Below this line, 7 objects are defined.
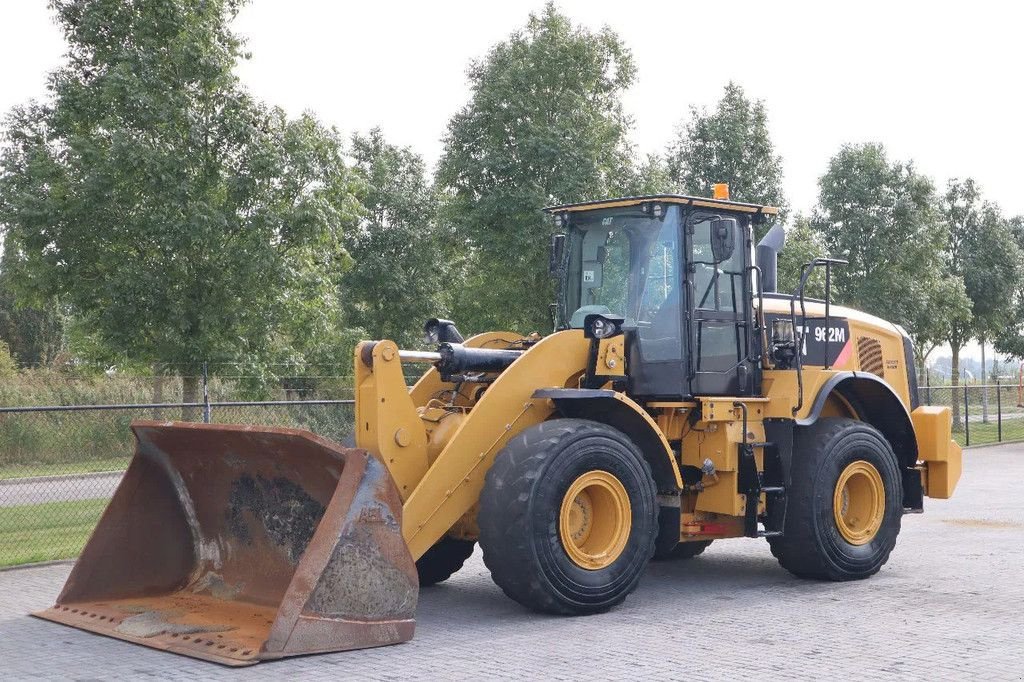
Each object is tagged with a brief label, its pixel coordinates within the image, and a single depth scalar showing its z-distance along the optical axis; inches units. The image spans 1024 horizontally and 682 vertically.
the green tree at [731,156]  1430.9
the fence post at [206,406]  606.1
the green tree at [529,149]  1240.8
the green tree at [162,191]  772.0
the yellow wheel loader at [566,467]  305.4
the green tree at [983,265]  1625.2
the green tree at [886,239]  1414.9
